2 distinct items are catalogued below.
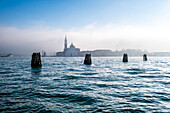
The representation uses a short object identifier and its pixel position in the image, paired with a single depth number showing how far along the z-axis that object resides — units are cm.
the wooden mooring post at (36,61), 3278
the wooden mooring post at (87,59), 4562
